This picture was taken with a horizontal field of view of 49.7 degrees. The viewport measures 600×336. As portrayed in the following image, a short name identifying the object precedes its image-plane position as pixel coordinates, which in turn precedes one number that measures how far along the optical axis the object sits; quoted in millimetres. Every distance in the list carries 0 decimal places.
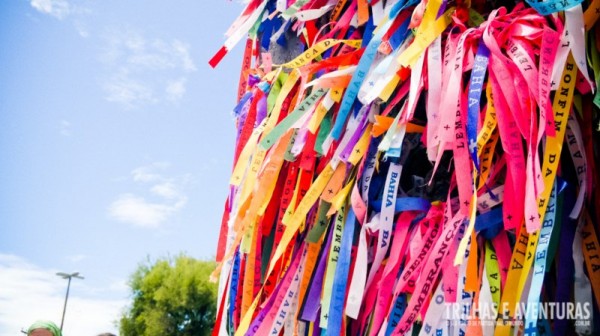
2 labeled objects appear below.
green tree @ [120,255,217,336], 13600
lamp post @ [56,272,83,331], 13331
